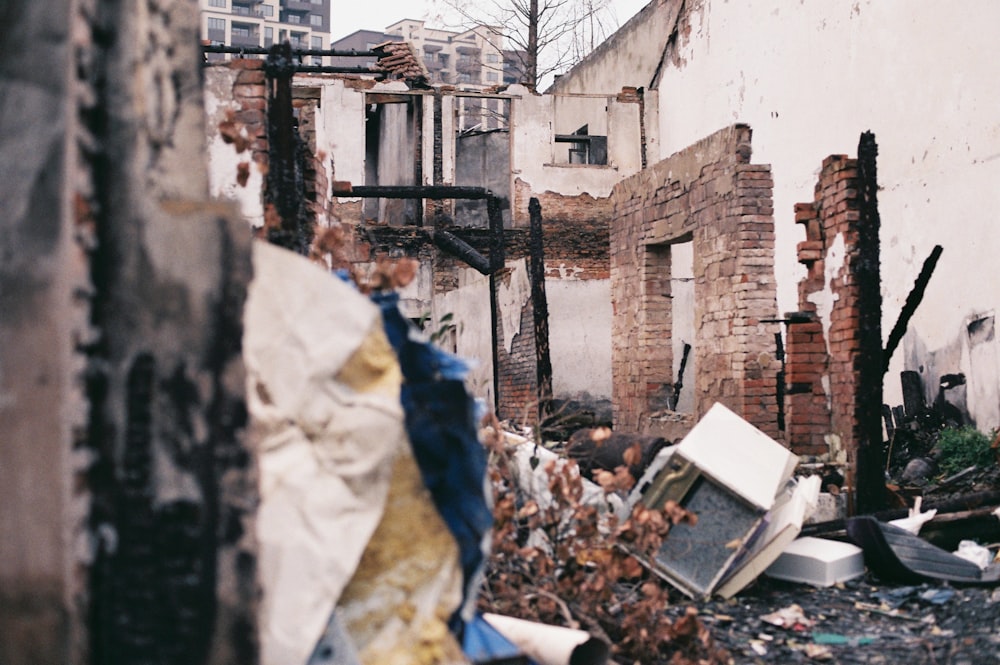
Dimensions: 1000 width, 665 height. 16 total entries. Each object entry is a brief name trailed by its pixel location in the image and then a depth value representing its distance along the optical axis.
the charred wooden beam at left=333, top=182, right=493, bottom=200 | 12.79
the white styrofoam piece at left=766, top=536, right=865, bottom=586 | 5.41
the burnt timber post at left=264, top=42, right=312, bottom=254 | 5.12
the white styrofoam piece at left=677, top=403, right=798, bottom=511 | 5.06
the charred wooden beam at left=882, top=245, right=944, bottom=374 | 8.35
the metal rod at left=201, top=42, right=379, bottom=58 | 14.22
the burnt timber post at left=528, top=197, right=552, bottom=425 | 9.58
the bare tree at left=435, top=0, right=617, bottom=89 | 25.28
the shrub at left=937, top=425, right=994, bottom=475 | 8.45
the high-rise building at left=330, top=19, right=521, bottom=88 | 66.50
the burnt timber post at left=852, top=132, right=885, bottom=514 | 6.77
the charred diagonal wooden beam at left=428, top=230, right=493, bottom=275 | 13.48
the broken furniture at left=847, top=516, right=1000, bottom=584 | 5.40
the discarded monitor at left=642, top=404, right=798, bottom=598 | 5.04
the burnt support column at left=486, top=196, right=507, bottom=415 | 11.11
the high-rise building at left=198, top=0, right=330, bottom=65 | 70.81
